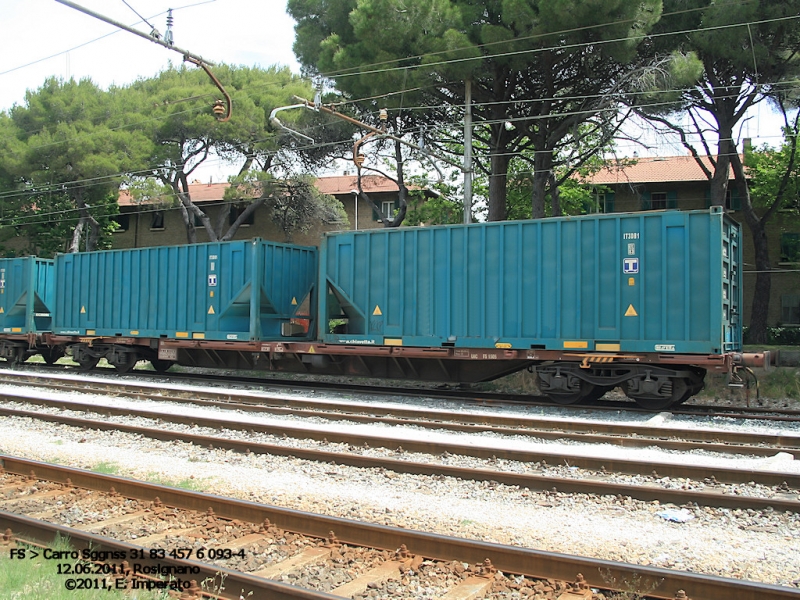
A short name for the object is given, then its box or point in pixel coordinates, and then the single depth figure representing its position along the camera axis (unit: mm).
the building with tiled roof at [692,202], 33156
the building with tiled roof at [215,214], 38750
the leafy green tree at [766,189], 25750
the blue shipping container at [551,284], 12031
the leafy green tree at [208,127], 31750
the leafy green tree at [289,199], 32906
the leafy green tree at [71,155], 33531
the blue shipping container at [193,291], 17031
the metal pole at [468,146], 19686
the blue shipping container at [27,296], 21688
